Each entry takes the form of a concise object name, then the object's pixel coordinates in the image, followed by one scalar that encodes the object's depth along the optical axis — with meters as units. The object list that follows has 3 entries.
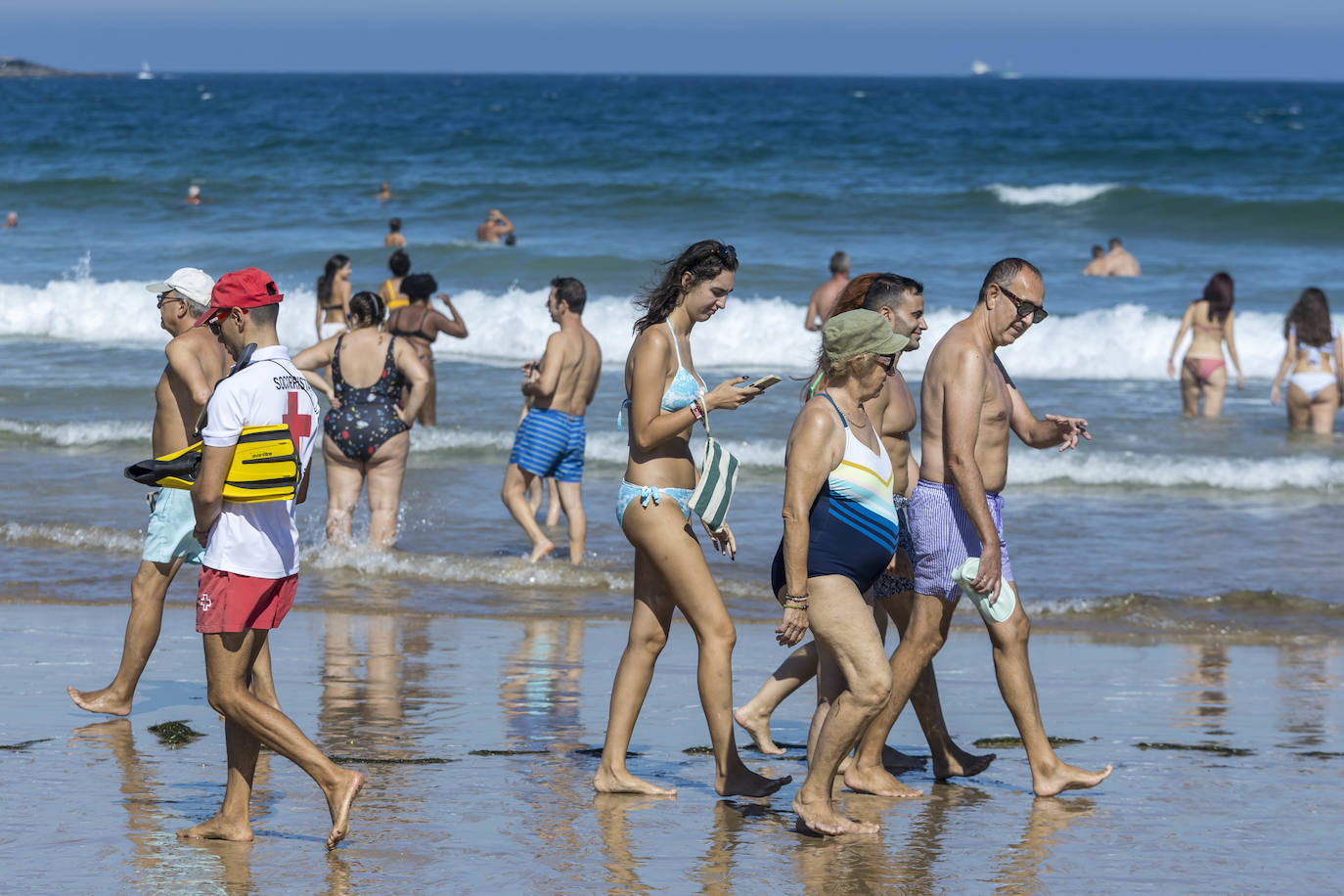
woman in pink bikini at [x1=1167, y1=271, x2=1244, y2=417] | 29.45
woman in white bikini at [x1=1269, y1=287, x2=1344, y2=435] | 27.78
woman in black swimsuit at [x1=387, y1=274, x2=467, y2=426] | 23.36
